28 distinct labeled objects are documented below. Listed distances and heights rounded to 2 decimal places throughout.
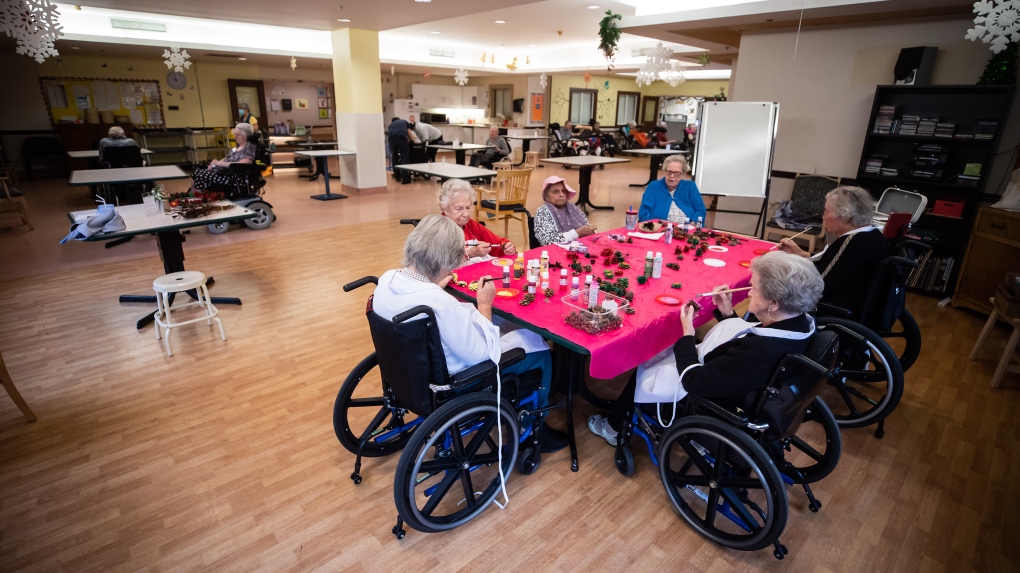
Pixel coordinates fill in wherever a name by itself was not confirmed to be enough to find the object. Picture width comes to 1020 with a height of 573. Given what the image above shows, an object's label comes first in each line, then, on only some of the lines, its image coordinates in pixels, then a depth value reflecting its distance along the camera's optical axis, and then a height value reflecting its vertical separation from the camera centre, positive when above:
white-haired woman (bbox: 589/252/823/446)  1.71 -0.69
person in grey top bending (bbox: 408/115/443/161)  11.09 -0.16
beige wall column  8.38 +0.29
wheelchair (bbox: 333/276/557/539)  1.79 -1.15
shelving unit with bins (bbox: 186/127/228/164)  12.31 -0.58
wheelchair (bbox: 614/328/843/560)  1.72 -1.19
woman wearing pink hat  3.70 -0.63
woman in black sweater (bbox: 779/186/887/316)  2.65 -0.57
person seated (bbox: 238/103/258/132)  10.26 +0.07
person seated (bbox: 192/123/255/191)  6.56 -0.55
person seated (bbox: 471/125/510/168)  10.71 -0.55
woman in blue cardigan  4.11 -0.53
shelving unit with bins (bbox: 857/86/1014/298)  4.47 -0.15
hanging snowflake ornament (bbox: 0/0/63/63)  3.78 +0.67
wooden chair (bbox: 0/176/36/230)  6.10 -0.99
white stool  3.34 -1.07
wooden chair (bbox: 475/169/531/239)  5.90 -0.78
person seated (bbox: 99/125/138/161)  7.69 -0.34
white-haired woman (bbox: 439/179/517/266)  3.04 -0.49
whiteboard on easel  5.41 -0.16
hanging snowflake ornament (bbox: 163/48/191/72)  8.59 +1.01
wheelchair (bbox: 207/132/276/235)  6.54 -0.92
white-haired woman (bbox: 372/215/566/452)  1.83 -0.59
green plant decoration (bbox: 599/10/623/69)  6.12 +1.13
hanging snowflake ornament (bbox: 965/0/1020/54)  3.13 +0.71
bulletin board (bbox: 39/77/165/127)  10.94 +0.42
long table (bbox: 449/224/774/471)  1.99 -0.77
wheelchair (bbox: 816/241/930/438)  2.48 -1.02
